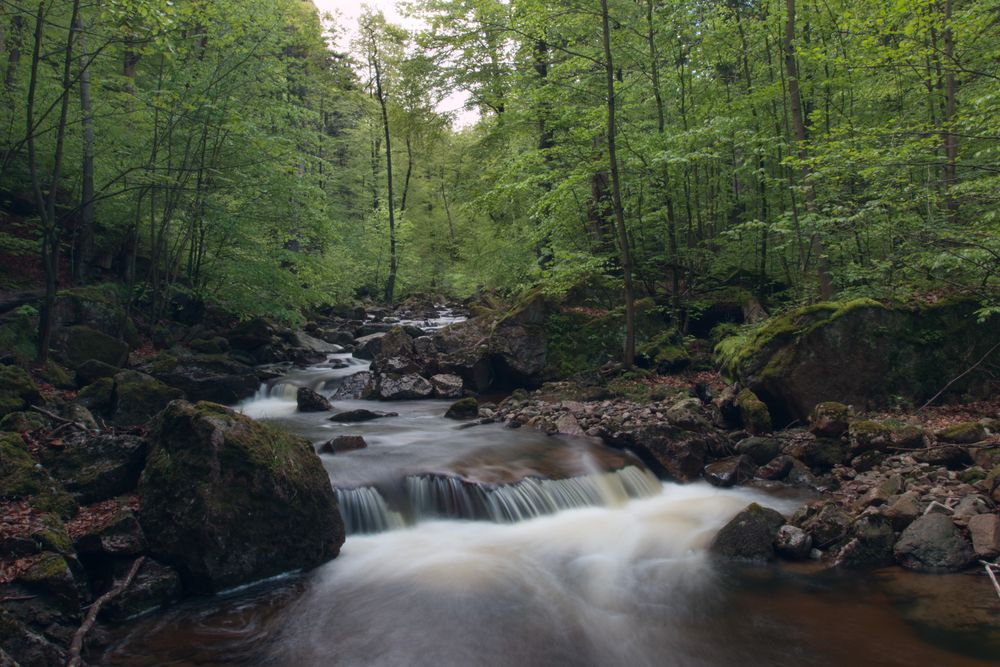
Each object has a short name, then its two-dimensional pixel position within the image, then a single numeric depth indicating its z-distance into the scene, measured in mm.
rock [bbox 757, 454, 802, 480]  8078
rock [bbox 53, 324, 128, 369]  10711
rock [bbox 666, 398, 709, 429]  9258
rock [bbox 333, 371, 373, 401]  13852
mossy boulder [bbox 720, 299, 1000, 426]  8922
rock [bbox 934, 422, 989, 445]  7113
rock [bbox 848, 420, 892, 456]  7578
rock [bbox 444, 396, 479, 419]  11570
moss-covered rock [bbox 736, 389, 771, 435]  9266
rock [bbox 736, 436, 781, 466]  8508
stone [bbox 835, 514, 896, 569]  5602
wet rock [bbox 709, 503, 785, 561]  6070
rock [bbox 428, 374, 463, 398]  13844
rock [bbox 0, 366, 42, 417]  7051
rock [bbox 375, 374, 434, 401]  13562
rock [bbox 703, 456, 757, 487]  8273
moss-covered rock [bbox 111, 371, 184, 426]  8812
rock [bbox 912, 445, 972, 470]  6836
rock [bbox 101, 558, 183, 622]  4688
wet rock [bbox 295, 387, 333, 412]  12164
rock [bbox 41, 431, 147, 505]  5848
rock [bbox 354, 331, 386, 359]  17703
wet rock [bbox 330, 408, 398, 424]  11148
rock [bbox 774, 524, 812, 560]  5871
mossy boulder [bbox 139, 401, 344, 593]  5199
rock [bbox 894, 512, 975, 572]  5258
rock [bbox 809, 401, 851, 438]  8164
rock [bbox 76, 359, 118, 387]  10062
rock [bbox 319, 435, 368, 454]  8727
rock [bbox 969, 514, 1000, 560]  5141
